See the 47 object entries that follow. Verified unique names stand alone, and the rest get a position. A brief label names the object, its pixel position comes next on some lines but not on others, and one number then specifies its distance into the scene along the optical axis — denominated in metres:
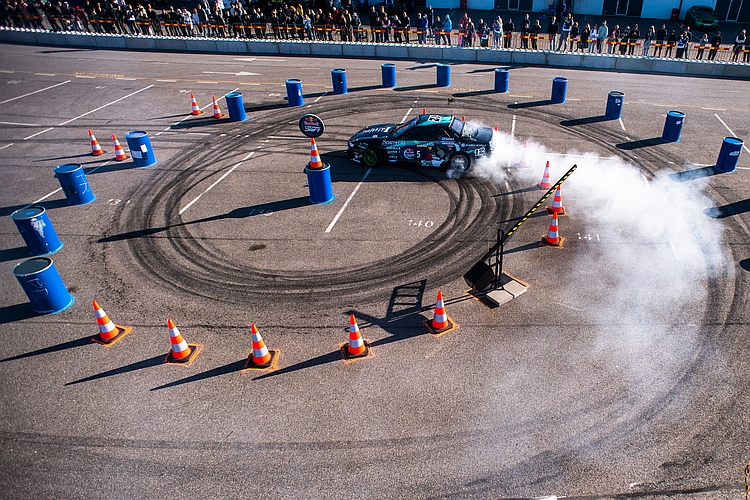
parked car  31.84
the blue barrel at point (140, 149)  14.56
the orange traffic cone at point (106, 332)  8.12
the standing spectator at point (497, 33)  26.53
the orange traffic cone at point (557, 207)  10.68
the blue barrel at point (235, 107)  18.12
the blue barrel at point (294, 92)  19.42
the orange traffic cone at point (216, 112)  18.81
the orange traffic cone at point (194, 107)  18.95
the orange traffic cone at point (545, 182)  12.60
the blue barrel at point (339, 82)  20.70
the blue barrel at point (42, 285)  8.49
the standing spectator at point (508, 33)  27.12
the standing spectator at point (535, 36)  26.14
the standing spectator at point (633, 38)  25.17
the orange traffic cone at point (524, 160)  13.87
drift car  13.43
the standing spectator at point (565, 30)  26.70
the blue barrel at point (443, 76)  21.28
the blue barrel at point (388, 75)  21.48
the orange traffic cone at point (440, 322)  8.05
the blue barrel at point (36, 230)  10.28
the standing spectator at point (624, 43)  25.36
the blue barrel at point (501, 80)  20.50
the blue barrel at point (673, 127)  15.30
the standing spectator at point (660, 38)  25.12
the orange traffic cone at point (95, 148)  15.86
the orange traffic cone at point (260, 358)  7.49
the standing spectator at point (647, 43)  24.95
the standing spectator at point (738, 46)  23.60
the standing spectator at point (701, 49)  24.21
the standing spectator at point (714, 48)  24.03
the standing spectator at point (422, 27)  28.34
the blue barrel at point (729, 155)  13.09
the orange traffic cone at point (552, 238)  10.27
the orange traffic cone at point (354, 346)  7.57
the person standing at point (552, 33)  26.58
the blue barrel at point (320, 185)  12.02
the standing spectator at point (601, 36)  25.42
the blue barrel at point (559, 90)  19.00
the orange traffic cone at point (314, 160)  11.60
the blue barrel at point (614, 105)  17.44
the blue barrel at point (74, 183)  12.53
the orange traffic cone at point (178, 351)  7.64
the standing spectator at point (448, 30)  27.55
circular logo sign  14.14
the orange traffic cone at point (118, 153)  15.47
